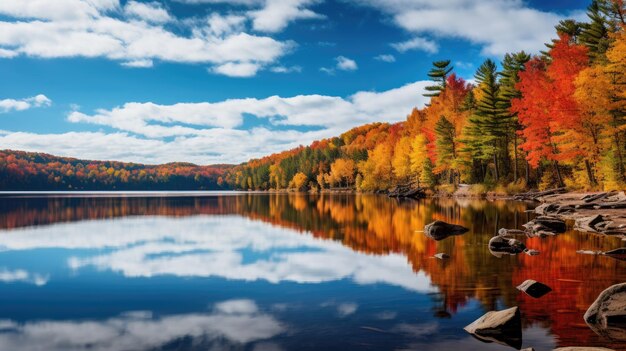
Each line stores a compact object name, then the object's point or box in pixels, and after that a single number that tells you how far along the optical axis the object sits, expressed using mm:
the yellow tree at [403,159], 92312
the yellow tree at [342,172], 141625
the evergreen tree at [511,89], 63656
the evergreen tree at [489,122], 63969
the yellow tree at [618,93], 35531
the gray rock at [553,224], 25284
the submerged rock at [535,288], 12216
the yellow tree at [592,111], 38531
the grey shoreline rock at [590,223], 25986
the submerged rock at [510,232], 24375
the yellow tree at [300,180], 173125
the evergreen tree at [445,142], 73062
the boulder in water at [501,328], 8953
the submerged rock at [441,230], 25033
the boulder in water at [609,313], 9227
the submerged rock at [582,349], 7457
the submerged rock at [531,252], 18344
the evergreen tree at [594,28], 55731
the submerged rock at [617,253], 17297
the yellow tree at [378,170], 106738
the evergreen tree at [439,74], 105688
